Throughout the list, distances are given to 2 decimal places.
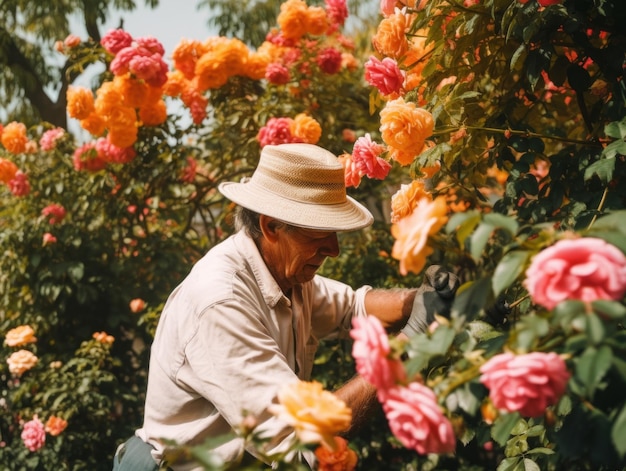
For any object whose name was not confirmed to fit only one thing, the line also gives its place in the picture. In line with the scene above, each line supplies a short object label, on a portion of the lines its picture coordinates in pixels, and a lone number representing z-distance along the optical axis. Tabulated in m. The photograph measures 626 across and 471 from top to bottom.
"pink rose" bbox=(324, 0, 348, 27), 3.61
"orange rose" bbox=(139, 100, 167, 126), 3.58
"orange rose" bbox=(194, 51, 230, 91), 3.47
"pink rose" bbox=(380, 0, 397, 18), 2.09
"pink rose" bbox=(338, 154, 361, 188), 2.06
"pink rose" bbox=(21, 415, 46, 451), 3.35
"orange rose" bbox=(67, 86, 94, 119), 3.46
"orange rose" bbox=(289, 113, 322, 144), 3.07
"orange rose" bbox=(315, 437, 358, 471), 1.50
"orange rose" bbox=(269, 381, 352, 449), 0.98
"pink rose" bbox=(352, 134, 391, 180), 2.00
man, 1.67
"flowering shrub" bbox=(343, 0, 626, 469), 0.86
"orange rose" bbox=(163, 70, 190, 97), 3.62
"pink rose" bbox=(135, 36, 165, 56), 3.47
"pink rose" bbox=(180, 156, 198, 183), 3.72
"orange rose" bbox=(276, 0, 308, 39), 3.47
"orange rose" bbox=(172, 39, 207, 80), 3.53
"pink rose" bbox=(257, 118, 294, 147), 3.09
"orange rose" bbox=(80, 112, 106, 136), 3.57
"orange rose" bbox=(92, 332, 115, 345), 3.62
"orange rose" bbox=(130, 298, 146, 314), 3.65
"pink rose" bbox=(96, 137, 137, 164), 3.60
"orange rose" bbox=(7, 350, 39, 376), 3.54
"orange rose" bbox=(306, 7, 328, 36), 3.49
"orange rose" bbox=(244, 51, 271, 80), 3.54
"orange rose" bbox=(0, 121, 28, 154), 3.79
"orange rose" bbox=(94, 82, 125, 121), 3.42
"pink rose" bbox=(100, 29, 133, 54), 3.45
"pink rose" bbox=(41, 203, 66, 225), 3.74
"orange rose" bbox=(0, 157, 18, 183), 3.68
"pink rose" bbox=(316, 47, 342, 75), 3.49
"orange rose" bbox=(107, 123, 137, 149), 3.49
